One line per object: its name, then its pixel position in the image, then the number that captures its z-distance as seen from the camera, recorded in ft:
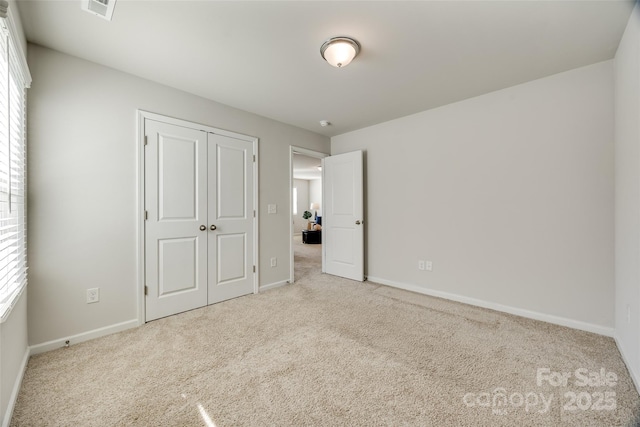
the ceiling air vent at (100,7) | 5.24
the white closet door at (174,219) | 8.46
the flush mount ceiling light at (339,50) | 6.32
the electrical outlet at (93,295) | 7.31
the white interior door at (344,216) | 12.94
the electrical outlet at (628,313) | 5.90
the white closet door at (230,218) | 9.98
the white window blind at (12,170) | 4.46
